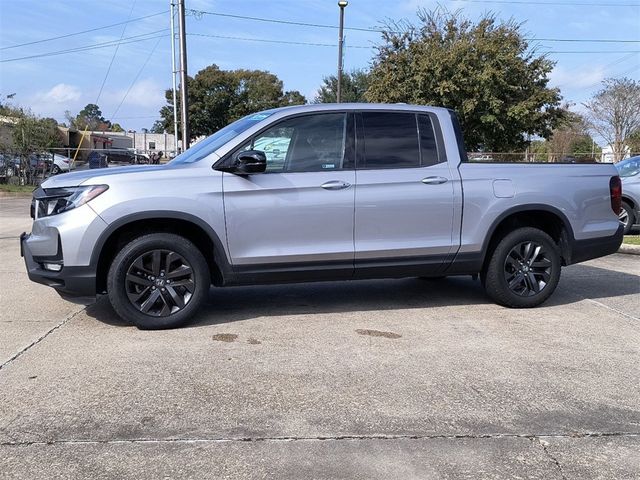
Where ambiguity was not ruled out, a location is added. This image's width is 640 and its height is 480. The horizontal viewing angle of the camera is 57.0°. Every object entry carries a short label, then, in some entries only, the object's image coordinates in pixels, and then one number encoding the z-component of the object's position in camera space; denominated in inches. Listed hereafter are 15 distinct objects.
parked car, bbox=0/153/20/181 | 961.5
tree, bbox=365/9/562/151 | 1038.4
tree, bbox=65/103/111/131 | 2510.6
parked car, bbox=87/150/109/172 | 856.5
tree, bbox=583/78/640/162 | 1617.9
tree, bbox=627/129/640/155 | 1651.1
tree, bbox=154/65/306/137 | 2250.2
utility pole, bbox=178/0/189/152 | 826.0
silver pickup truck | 199.0
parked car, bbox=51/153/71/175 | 1014.5
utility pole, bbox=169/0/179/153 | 1163.4
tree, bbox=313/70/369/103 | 1649.9
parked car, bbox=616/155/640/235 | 446.6
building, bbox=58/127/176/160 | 1948.8
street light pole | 935.7
